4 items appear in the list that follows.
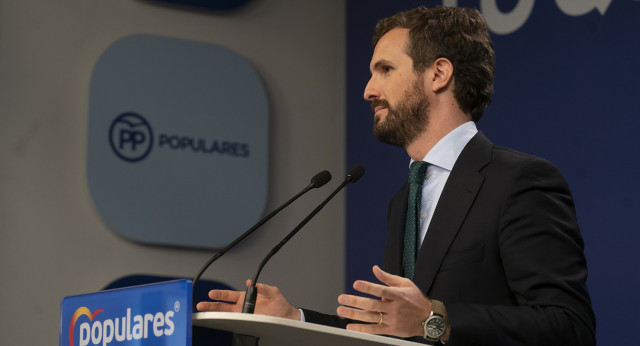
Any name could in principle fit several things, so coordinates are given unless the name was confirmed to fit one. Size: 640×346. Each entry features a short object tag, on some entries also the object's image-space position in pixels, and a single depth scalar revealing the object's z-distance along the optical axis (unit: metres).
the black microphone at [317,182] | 5.42
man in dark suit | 5.18
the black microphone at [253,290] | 5.26
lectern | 5.04
